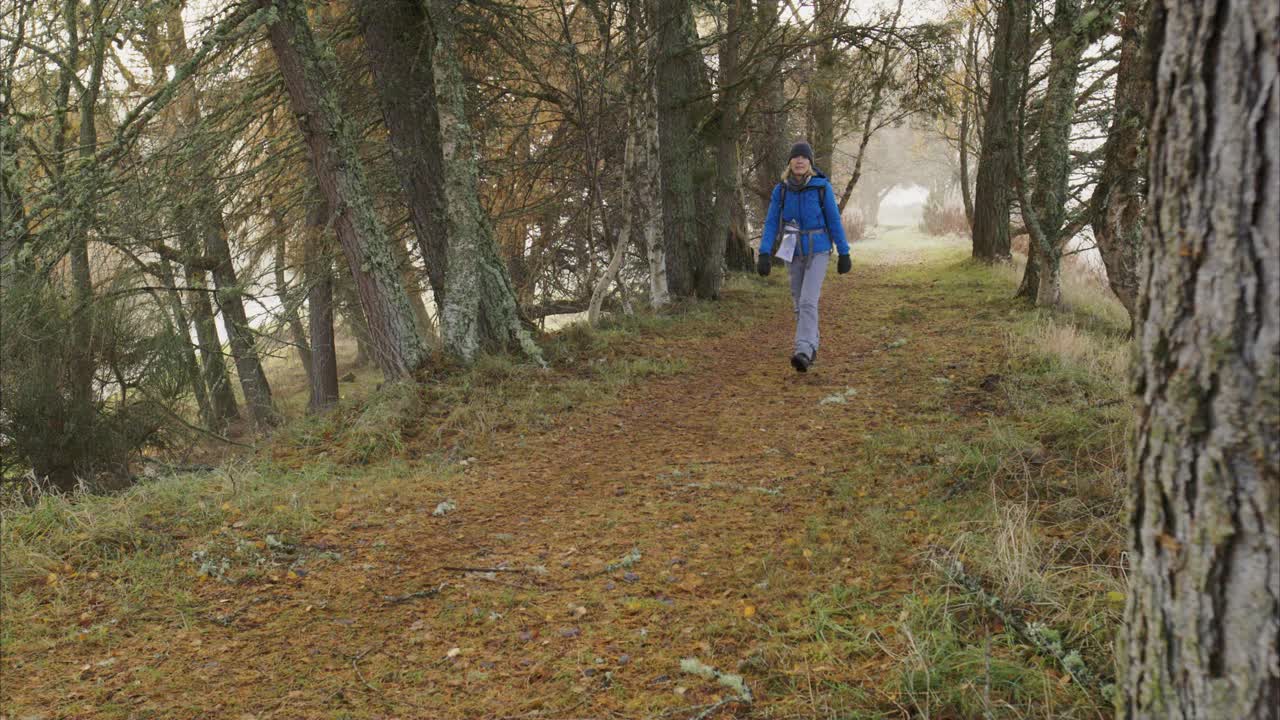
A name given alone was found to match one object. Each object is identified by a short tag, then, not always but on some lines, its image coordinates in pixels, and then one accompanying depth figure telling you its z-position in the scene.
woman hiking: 6.95
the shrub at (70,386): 5.70
